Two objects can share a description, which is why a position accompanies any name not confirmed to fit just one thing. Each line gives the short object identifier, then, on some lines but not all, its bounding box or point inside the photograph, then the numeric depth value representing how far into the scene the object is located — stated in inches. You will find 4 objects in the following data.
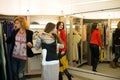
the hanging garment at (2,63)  71.7
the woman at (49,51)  72.7
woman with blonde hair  76.6
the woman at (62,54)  93.5
